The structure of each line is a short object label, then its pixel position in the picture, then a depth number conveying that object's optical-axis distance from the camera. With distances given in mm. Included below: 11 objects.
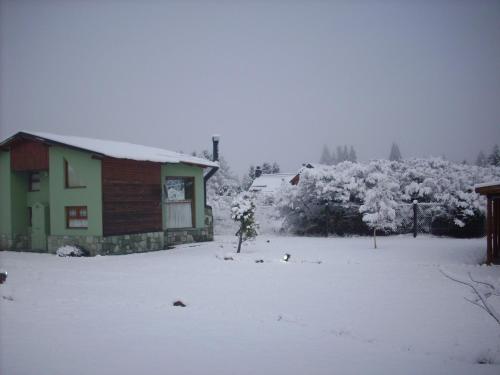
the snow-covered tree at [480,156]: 92212
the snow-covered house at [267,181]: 49644
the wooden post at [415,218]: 20891
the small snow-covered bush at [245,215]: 15547
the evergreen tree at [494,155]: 54500
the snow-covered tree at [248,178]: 61306
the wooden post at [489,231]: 11953
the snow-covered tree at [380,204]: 16906
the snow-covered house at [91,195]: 15562
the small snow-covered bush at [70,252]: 15398
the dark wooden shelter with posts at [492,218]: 11503
